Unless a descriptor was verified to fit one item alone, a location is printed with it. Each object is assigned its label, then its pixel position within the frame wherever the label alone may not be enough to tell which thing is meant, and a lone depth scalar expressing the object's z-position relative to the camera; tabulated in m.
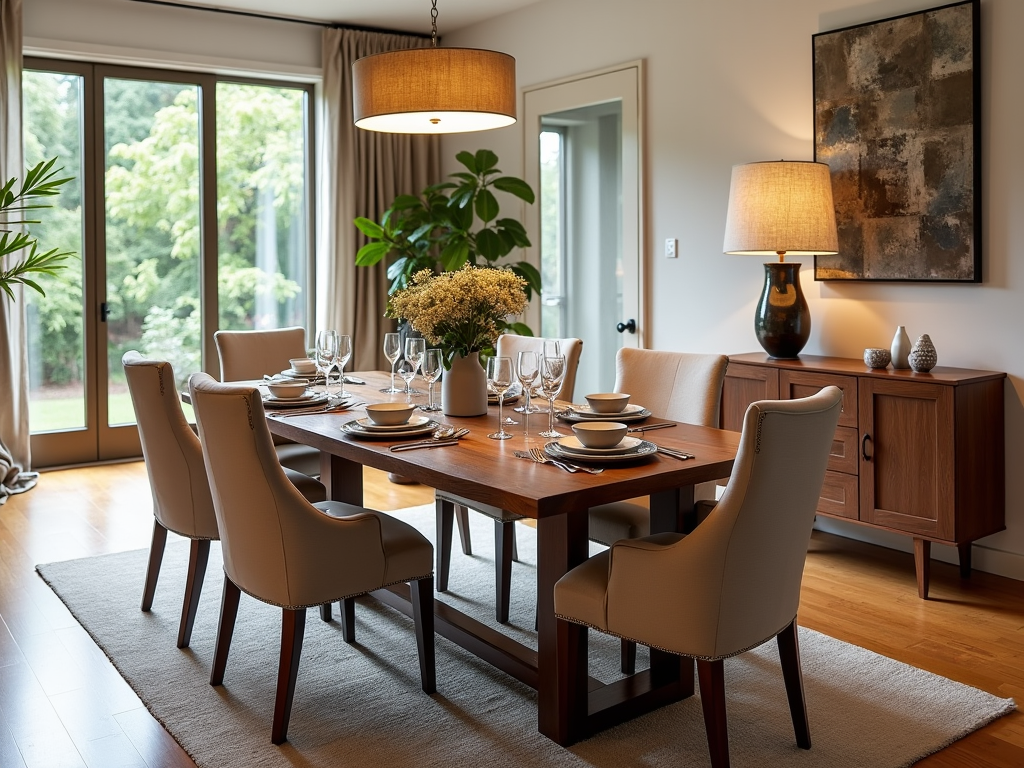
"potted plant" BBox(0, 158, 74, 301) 4.12
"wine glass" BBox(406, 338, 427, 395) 3.10
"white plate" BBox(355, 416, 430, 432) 2.77
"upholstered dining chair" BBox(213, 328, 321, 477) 4.34
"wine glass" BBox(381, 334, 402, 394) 3.16
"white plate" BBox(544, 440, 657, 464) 2.38
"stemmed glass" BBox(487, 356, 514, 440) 2.82
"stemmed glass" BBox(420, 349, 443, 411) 2.99
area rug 2.42
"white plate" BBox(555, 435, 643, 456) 2.42
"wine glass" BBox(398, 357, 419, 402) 3.12
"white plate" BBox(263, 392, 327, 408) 3.25
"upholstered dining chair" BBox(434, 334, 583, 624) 3.30
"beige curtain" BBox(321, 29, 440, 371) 6.39
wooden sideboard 3.49
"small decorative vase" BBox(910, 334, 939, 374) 3.67
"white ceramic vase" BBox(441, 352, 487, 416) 3.10
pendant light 2.95
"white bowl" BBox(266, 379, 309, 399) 3.32
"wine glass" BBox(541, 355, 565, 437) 2.68
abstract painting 3.75
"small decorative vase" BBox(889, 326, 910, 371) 3.79
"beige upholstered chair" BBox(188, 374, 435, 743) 2.39
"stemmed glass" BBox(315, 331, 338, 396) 3.54
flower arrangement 2.93
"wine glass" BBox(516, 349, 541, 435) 2.71
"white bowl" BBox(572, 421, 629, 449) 2.45
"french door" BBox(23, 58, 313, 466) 5.80
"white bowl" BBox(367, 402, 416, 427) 2.83
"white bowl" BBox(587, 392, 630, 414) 3.00
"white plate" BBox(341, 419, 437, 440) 2.73
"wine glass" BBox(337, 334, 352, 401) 3.54
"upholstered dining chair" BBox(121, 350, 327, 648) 3.02
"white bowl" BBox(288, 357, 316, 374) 3.91
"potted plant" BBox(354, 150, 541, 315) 5.51
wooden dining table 2.22
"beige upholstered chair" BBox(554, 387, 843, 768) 2.08
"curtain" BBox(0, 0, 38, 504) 5.32
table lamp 3.95
